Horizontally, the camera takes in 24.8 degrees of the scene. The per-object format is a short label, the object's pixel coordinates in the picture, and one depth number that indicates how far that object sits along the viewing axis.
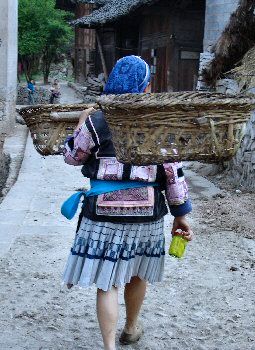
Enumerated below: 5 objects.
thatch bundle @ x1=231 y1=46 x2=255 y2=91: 8.36
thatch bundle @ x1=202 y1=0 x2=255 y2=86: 9.34
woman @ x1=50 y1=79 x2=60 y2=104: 24.64
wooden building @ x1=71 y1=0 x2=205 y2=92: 17.56
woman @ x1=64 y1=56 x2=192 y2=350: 2.74
